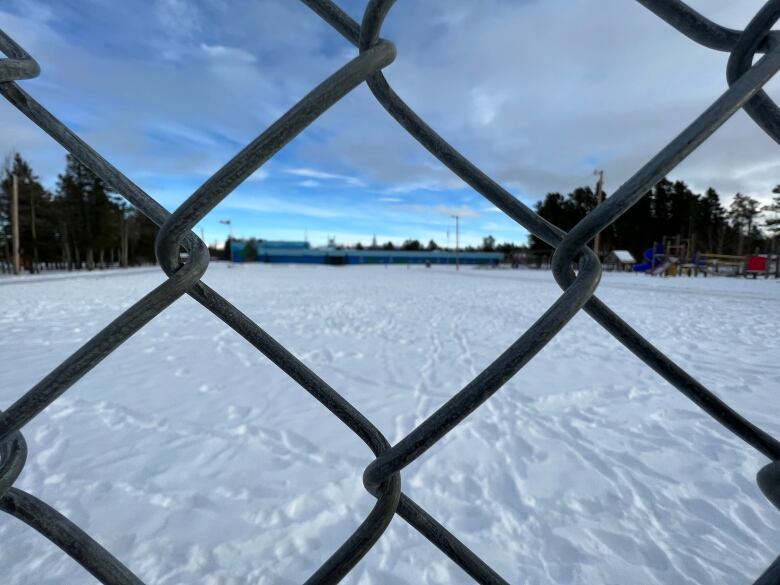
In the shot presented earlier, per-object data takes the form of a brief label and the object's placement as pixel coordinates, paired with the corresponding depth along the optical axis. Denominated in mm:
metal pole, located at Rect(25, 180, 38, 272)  31803
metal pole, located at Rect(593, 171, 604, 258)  26116
